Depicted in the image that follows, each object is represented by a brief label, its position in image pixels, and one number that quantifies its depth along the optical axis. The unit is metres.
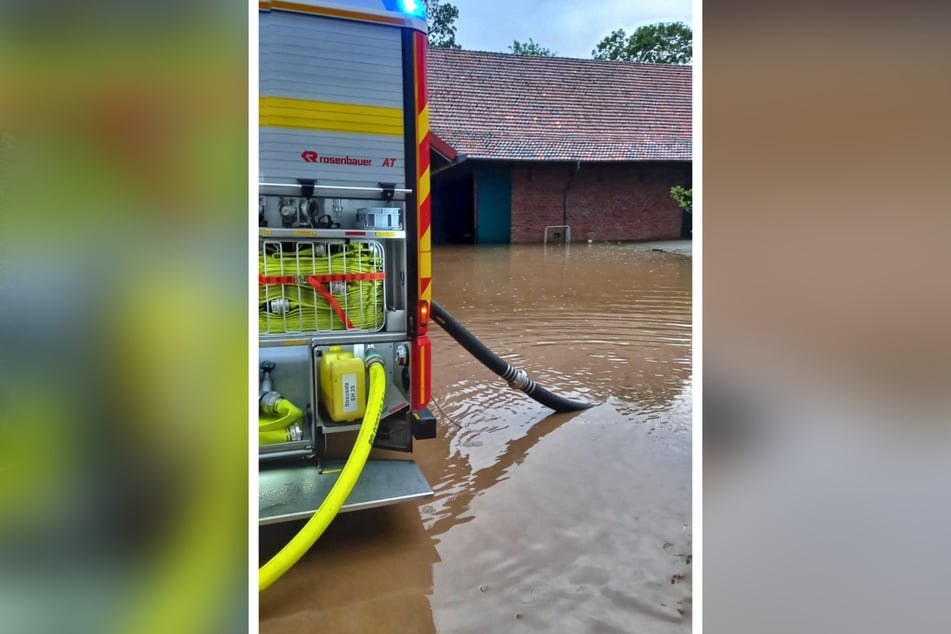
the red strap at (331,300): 3.30
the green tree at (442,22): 31.06
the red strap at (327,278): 3.22
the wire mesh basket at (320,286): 3.24
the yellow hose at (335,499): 2.35
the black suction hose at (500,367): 4.51
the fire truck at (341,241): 3.12
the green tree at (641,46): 29.22
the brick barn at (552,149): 19.22
